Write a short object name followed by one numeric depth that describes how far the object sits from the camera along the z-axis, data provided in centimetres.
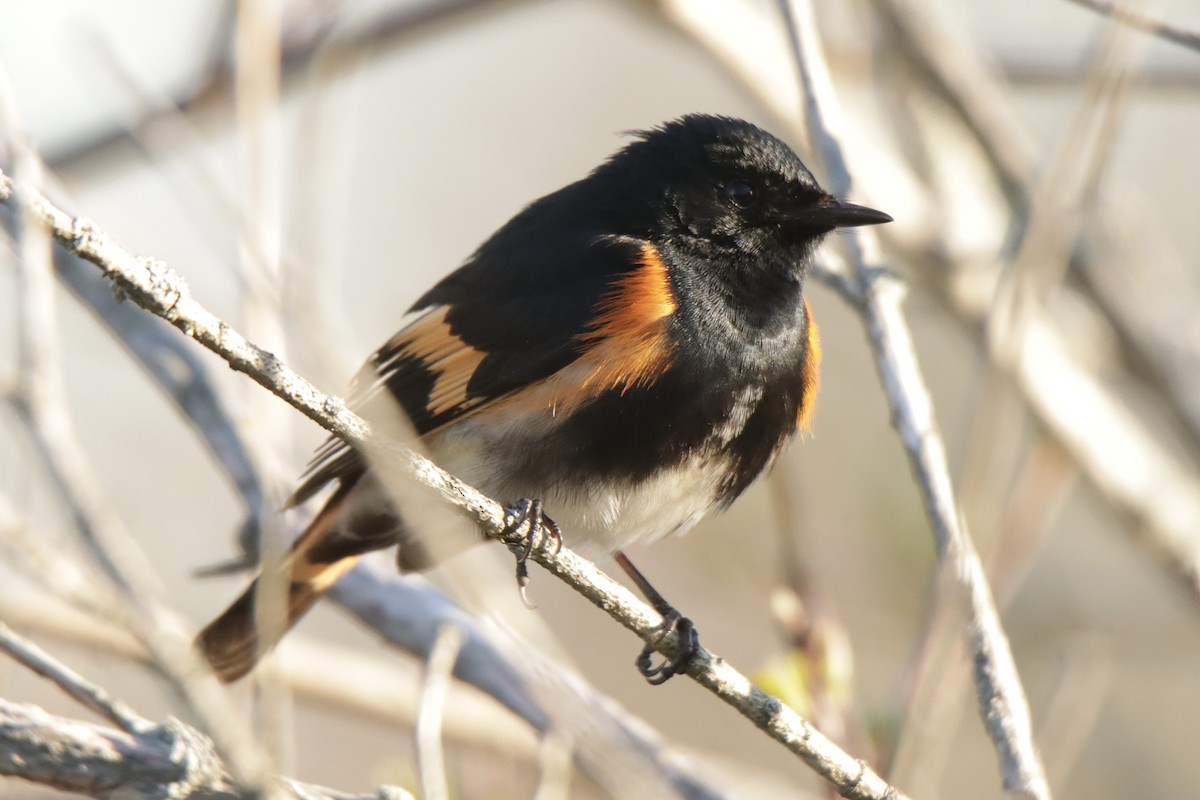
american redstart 651
